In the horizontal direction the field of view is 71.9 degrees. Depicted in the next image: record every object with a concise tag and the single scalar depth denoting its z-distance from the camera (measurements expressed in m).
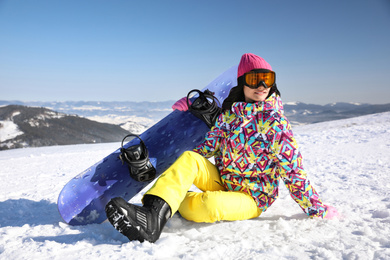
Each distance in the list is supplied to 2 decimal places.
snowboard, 1.99
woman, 1.73
